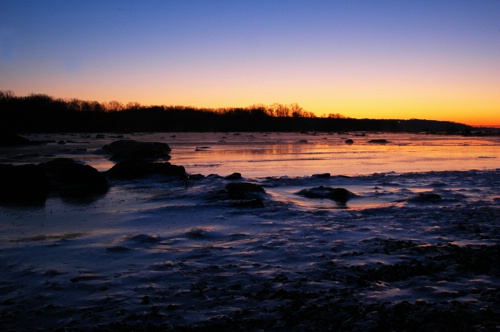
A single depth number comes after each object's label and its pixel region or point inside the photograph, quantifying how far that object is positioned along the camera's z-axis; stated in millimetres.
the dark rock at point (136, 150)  26062
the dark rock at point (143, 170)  15151
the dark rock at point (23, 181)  11797
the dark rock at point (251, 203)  9719
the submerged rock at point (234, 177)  14843
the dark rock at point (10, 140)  38872
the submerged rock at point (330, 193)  10891
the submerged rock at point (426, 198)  10320
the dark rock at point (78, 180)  12703
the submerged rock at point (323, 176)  15323
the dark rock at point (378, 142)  56594
